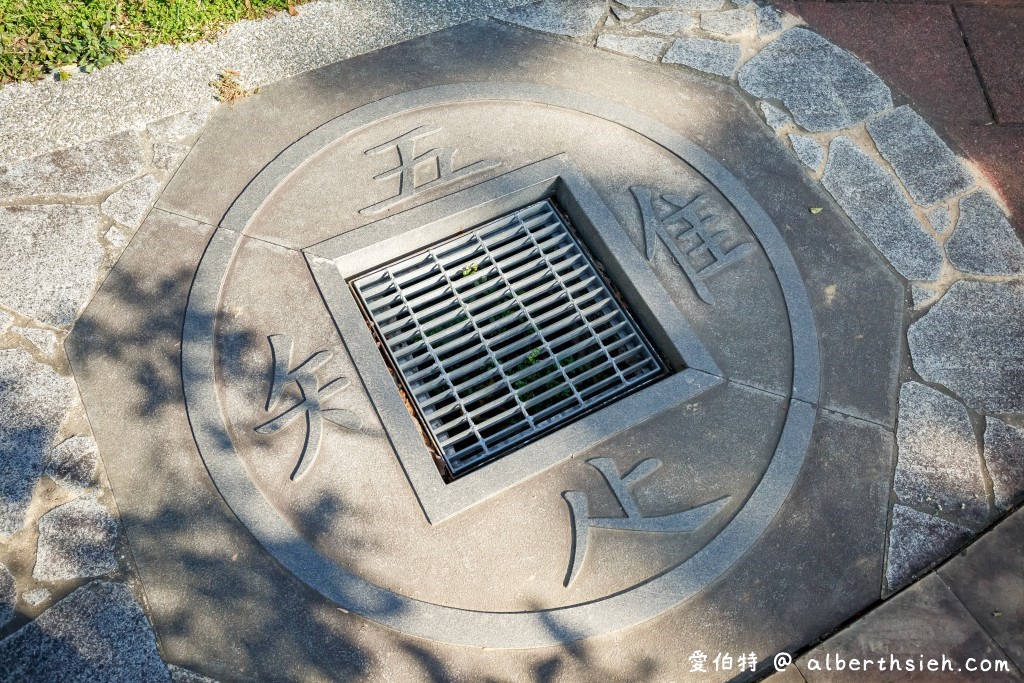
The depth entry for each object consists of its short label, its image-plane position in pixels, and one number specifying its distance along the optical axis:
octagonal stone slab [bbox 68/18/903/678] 2.47
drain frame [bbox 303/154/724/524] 2.65
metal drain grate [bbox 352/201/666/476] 2.84
